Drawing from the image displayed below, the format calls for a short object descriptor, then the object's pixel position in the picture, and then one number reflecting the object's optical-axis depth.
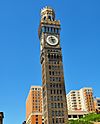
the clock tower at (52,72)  70.18
